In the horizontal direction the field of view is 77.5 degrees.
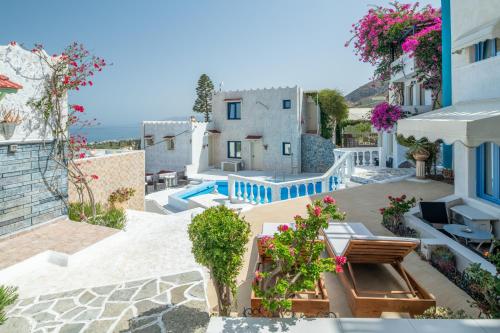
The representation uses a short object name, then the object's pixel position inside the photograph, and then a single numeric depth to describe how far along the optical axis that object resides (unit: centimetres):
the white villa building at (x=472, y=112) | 944
